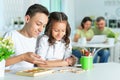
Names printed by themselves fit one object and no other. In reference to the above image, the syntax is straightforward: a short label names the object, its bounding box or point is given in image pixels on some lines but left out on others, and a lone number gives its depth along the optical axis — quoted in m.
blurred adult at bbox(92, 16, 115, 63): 4.65
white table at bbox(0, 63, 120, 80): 1.54
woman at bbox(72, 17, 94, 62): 4.95
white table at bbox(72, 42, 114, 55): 4.41
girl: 2.18
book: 1.60
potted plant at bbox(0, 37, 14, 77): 1.55
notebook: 4.64
